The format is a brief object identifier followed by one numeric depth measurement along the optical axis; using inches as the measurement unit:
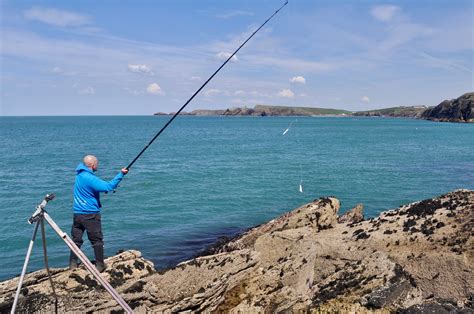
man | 386.9
